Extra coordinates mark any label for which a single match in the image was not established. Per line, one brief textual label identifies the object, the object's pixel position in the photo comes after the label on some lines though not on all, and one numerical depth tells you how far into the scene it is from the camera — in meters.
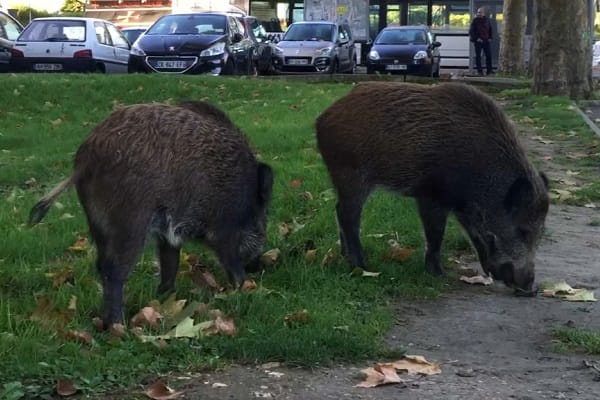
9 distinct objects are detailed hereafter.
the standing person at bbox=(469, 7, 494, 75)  29.81
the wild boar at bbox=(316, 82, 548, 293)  6.25
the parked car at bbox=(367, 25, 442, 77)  28.98
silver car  27.78
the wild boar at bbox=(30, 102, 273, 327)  4.87
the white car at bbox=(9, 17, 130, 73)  21.70
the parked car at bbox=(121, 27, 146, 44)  33.23
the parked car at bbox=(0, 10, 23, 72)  23.14
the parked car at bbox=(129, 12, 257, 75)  21.16
